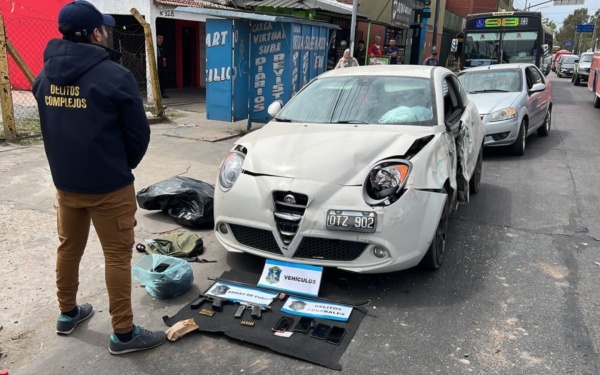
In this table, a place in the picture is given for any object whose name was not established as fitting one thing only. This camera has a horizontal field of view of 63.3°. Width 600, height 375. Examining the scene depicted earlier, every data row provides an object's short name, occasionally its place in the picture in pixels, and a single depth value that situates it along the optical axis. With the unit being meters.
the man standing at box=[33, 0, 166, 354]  2.54
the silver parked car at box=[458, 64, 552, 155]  8.03
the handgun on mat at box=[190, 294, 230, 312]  3.35
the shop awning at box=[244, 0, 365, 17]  13.40
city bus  16.52
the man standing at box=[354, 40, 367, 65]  16.33
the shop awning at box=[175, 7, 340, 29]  8.77
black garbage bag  4.81
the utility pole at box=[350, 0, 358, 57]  10.34
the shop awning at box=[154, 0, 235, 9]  13.24
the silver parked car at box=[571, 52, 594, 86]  26.88
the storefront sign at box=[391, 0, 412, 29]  15.82
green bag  4.20
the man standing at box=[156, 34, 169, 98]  14.14
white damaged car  3.43
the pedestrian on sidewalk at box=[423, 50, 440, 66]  15.76
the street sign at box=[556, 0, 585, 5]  39.11
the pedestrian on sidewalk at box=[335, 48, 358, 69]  10.85
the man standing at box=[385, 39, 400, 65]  16.91
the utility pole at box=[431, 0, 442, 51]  20.06
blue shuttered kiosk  9.45
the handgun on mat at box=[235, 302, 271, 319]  3.25
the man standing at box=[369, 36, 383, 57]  15.70
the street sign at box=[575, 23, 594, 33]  46.51
